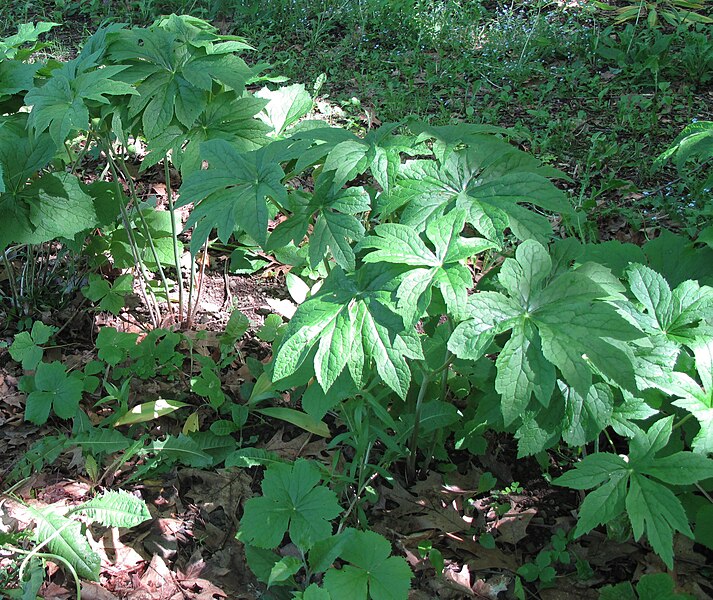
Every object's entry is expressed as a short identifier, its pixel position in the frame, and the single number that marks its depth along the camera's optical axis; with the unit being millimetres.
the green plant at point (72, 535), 2051
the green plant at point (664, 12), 4973
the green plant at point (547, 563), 2047
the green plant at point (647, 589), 1836
